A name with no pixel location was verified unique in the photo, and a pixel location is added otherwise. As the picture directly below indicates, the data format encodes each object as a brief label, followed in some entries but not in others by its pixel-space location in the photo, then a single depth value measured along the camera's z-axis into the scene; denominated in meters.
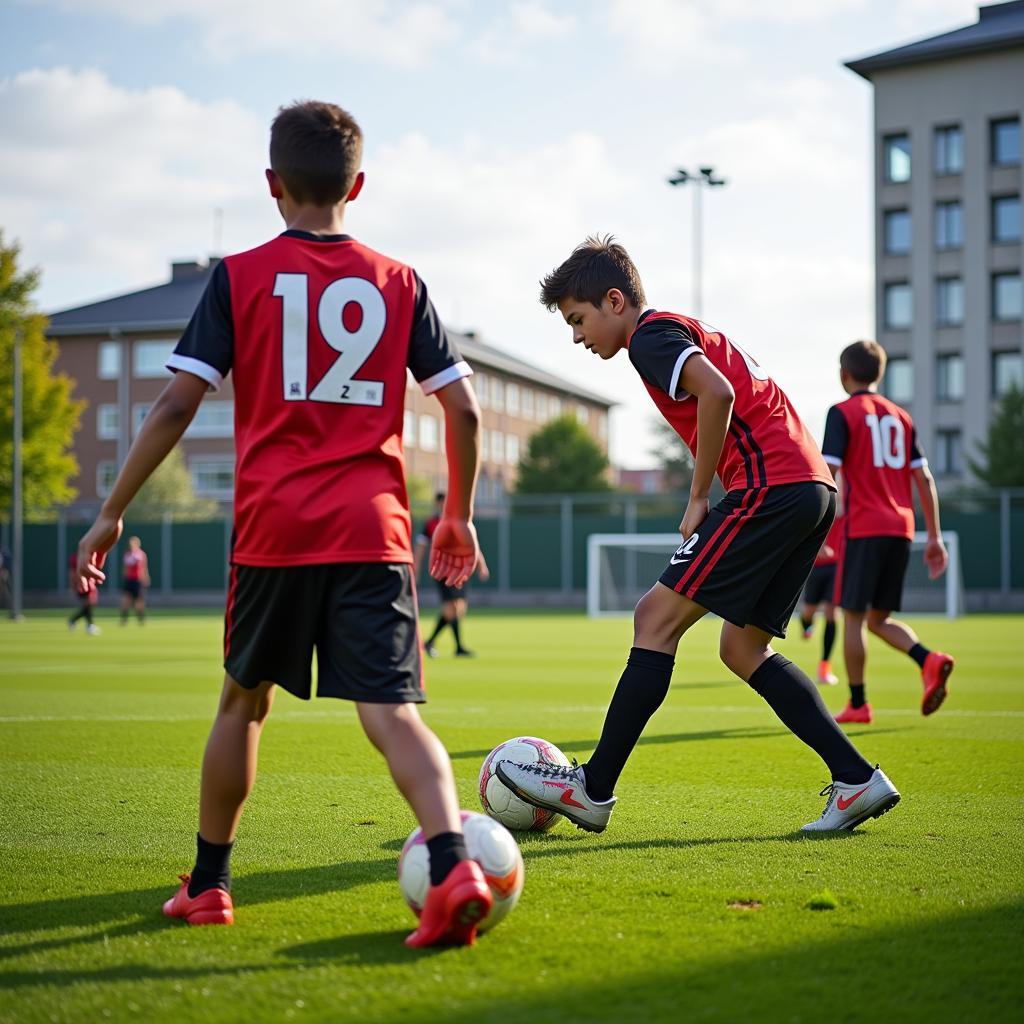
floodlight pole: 36.31
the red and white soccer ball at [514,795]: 4.93
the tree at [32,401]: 38.81
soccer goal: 32.25
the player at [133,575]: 27.69
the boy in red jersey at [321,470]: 3.33
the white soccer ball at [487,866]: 3.40
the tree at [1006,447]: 46.81
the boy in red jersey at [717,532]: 4.70
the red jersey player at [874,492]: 8.02
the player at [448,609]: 16.00
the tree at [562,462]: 62.12
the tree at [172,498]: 50.47
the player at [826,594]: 10.55
